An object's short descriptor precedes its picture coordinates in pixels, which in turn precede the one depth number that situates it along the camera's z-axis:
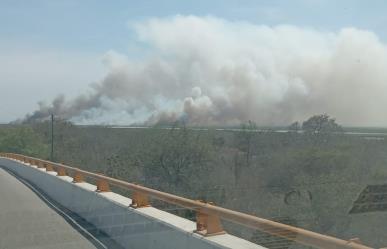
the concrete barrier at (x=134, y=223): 7.36
